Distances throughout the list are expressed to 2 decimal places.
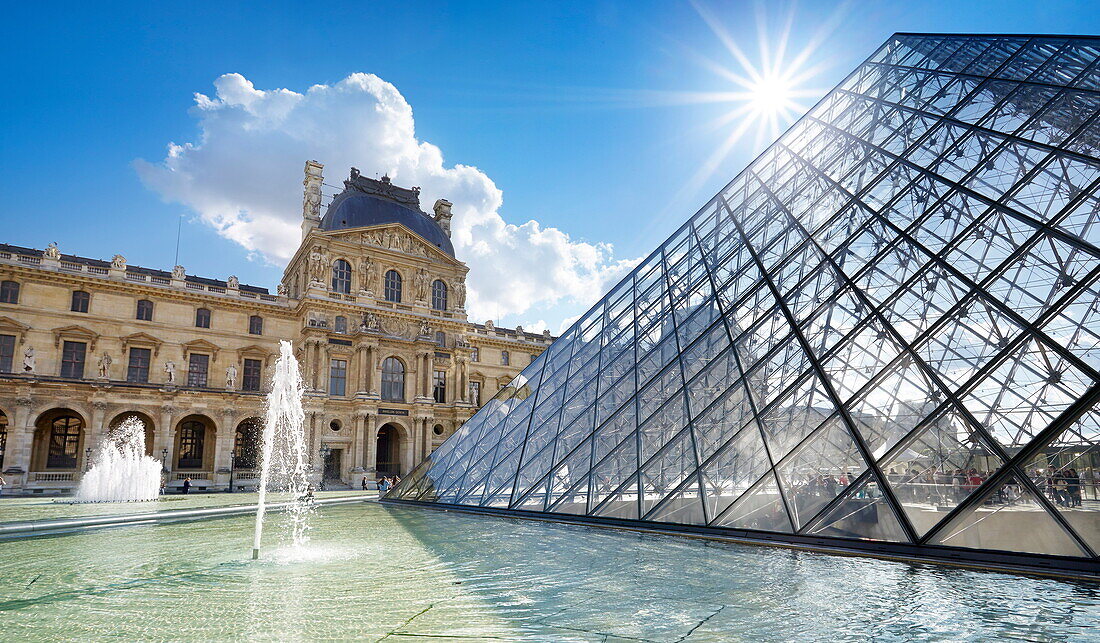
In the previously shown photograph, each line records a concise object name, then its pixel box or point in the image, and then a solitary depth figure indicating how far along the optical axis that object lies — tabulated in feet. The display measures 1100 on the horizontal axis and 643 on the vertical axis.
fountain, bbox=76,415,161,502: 86.12
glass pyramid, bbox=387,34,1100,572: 25.45
